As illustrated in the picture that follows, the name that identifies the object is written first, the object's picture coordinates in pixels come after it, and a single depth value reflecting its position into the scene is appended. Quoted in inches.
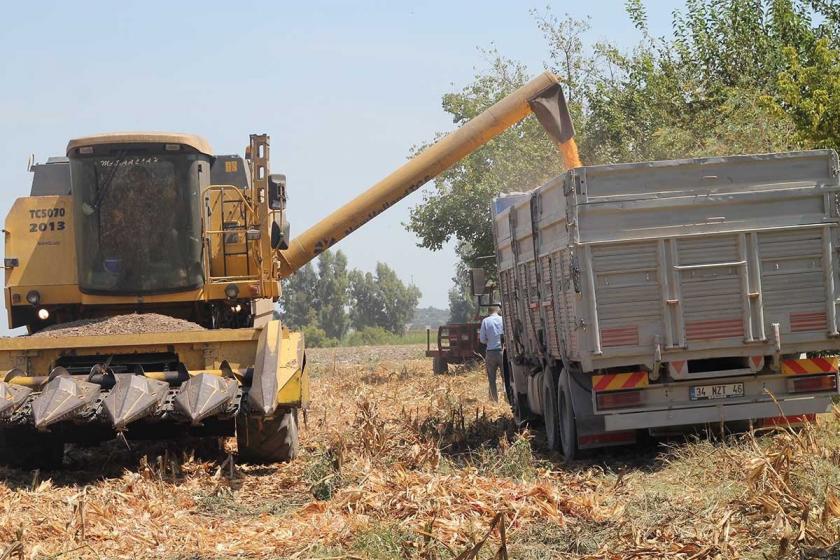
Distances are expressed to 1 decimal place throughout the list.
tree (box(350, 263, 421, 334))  4626.0
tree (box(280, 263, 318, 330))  4335.6
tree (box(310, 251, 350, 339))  4384.8
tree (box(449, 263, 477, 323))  4215.6
